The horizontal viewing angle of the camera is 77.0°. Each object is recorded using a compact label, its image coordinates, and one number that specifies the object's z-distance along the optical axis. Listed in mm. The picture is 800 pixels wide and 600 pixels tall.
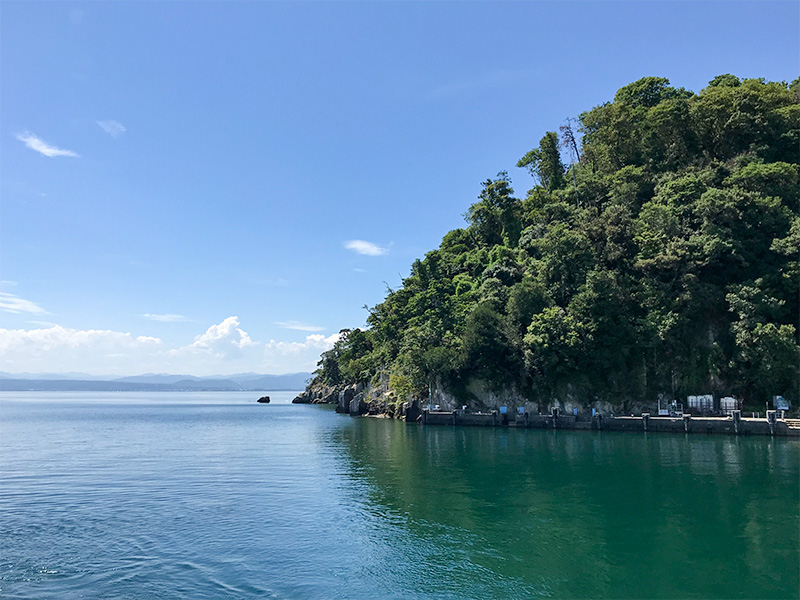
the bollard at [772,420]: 48594
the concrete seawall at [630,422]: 49216
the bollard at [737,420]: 50500
